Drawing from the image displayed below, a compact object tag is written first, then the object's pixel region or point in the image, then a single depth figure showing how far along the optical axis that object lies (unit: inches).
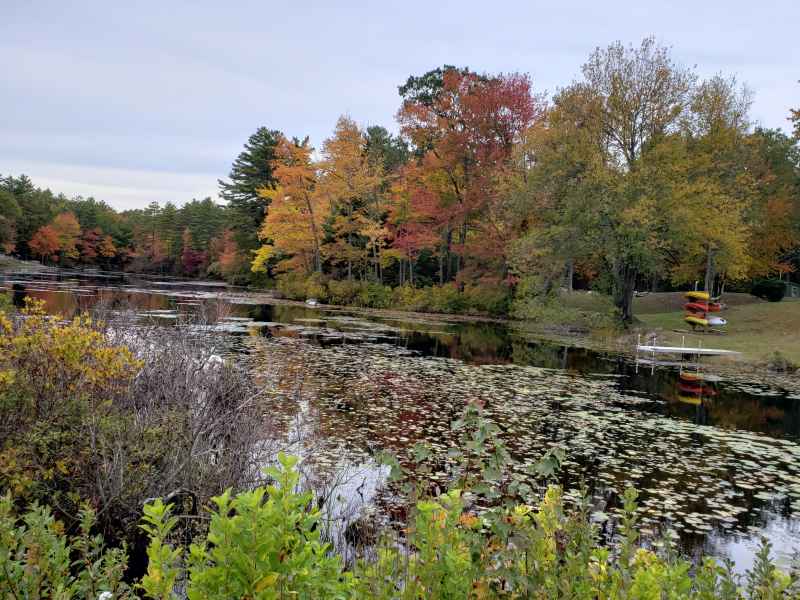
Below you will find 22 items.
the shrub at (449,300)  1494.8
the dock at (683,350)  887.1
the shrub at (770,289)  1546.5
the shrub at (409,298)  1530.5
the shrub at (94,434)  214.2
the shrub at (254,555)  88.4
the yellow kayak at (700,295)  1134.0
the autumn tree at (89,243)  3582.7
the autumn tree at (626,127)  1070.4
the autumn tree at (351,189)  1637.6
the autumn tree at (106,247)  3634.4
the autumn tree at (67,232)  3356.3
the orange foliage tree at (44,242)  3127.5
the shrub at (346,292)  1663.4
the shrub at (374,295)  1608.0
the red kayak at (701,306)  1162.6
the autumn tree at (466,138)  1439.5
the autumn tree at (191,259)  3186.5
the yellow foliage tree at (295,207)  1717.5
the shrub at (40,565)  112.3
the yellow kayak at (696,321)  1149.1
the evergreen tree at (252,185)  2399.1
